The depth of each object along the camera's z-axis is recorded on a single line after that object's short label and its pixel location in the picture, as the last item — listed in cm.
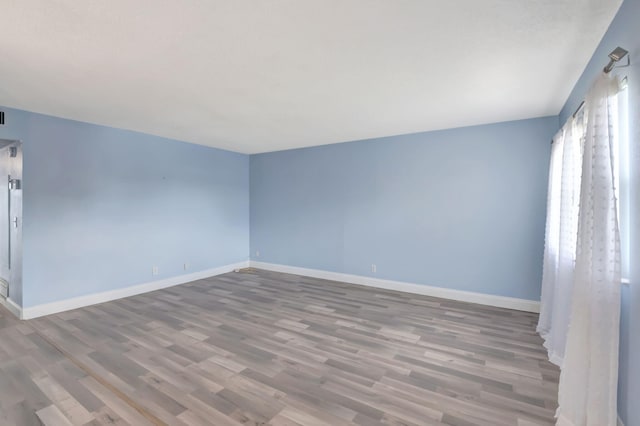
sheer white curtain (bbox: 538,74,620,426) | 155
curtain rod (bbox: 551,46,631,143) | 150
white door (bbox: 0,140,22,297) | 353
